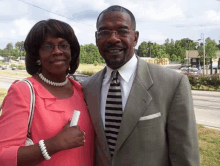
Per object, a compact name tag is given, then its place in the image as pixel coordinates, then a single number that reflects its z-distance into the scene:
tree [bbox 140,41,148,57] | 70.88
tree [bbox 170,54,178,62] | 69.31
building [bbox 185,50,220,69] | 64.02
